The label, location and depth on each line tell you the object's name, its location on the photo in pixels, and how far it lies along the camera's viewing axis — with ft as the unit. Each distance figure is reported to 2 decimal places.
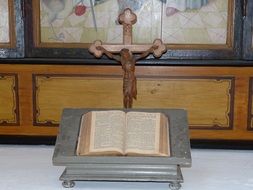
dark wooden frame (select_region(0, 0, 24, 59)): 6.50
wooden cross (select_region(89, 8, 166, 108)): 4.81
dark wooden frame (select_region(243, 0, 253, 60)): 6.31
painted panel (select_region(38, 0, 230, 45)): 6.42
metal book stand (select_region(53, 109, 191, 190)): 4.14
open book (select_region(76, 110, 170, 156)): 4.18
